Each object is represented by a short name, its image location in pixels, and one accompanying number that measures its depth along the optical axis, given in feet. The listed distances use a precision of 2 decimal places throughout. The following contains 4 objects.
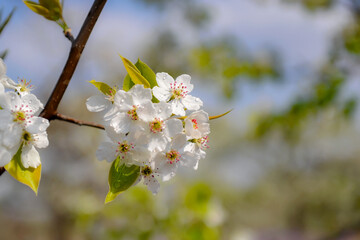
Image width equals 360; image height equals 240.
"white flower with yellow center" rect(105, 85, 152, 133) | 1.35
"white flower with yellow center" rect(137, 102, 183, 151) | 1.35
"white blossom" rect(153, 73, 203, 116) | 1.45
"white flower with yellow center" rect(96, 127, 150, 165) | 1.37
